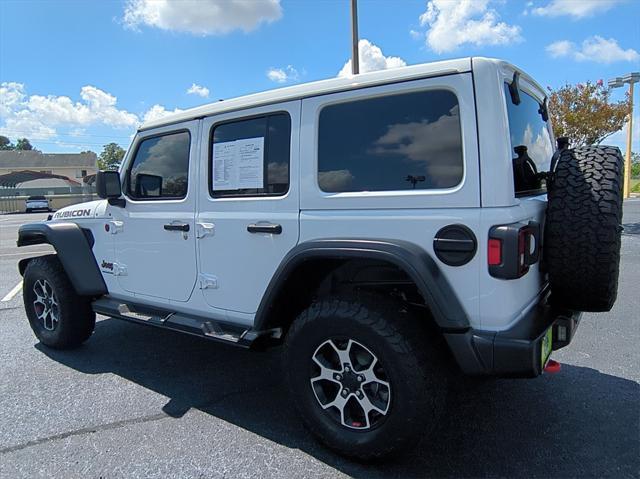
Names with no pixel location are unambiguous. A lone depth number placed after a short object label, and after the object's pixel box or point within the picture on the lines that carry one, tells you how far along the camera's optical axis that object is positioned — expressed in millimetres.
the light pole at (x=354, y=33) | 9180
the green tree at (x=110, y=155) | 76688
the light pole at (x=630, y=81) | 15177
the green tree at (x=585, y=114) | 12812
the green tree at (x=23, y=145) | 100200
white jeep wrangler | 2139
